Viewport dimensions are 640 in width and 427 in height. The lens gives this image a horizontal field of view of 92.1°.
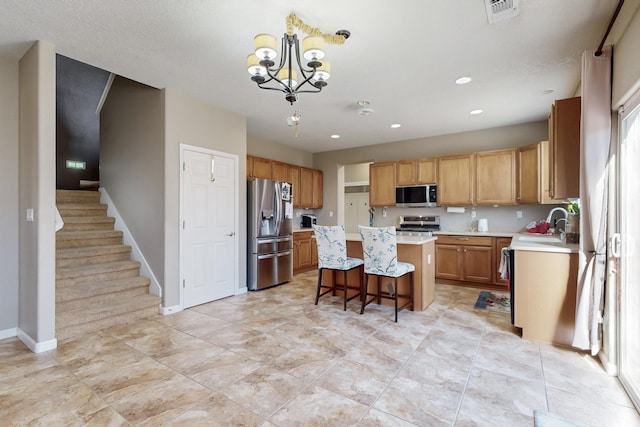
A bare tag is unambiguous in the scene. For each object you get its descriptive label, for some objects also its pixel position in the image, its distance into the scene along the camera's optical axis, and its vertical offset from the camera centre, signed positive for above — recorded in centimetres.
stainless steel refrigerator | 472 -33
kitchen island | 369 -64
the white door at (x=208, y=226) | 387 -19
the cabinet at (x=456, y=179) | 514 +57
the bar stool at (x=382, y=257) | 332 -49
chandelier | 202 +108
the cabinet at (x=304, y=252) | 592 -79
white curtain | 230 +16
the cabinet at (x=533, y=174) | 441 +57
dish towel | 324 -55
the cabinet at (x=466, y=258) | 472 -73
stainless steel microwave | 545 +30
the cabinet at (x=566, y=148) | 273 +58
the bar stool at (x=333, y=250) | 366 -46
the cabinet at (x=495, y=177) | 481 +57
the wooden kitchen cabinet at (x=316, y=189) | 682 +54
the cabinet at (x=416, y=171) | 550 +75
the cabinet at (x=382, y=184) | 591 +56
